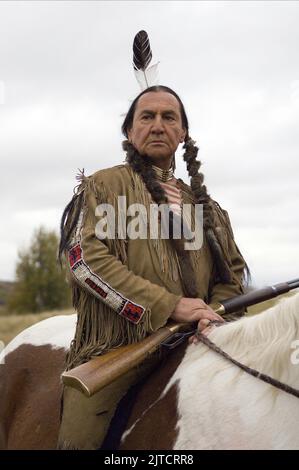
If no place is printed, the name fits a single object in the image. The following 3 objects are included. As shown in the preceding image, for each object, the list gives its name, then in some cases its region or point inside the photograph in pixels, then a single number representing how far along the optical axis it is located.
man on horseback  3.07
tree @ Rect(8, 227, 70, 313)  50.00
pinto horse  2.54
